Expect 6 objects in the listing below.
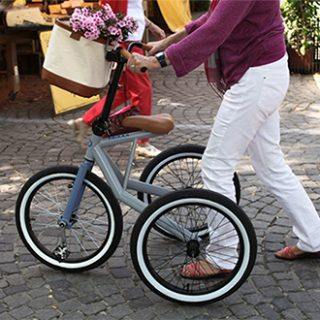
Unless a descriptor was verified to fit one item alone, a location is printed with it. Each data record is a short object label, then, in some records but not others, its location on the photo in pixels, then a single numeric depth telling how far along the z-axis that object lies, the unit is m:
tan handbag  3.34
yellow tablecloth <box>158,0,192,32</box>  10.67
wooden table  7.14
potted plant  8.84
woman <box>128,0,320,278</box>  3.20
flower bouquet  3.24
